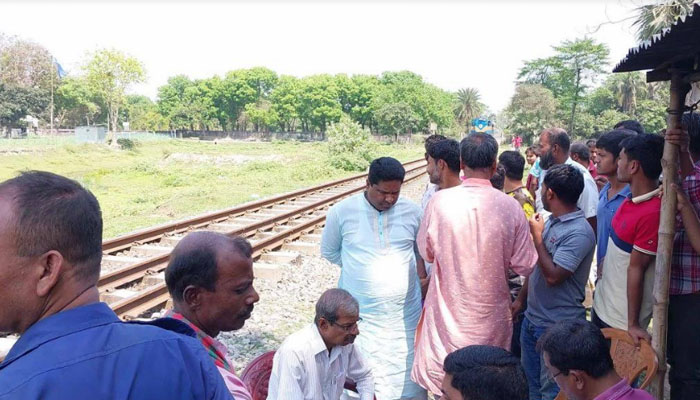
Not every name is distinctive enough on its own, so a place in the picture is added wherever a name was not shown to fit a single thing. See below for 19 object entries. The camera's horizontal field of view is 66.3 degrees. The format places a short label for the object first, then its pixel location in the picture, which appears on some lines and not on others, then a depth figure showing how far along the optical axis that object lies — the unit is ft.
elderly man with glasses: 8.96
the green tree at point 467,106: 283.79
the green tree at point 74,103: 211.27
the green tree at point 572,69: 153.28
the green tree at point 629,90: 171.79
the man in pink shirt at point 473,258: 10.13
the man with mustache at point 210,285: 6.04
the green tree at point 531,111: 150.51
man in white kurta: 11.43
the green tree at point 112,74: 142.82
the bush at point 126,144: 136.85
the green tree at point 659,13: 27.63
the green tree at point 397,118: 220.84
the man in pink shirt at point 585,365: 7.77
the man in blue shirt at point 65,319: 3.98
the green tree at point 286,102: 264.72
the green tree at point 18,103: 171.42
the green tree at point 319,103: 260.01
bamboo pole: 9.08
